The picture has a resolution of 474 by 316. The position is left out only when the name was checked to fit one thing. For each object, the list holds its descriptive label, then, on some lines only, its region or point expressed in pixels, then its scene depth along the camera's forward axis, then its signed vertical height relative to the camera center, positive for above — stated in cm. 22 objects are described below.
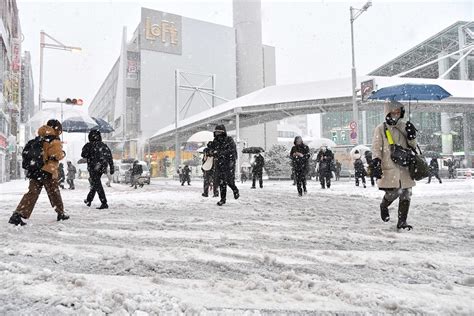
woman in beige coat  467 +11
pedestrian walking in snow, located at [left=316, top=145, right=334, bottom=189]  1324 +27
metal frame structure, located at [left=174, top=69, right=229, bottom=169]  3372 +1143
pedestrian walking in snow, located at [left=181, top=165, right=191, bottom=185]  1927 +0
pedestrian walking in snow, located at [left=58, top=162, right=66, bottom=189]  1527 +11
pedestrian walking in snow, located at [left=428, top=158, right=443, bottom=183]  1579 +11
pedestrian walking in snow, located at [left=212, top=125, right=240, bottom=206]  752 +35
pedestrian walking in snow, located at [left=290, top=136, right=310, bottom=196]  968 +32
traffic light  1819 +370
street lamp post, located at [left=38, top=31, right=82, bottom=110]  2424 +1026
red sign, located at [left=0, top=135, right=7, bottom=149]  2431 +235
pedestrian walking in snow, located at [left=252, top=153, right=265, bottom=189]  1455 +18
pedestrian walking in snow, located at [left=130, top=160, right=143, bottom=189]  1644 +6
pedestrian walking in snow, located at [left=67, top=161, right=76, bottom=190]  1685 +4
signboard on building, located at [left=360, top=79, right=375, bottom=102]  1667 +374
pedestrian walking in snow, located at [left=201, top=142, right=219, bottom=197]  921 -2
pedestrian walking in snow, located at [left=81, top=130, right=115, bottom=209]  710 +30
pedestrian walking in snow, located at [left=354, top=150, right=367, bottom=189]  1452 +11
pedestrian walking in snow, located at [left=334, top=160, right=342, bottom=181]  2179 +7
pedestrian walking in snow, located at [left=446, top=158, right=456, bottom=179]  2348 -5
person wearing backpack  511 +14
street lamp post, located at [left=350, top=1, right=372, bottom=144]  1823 +412
